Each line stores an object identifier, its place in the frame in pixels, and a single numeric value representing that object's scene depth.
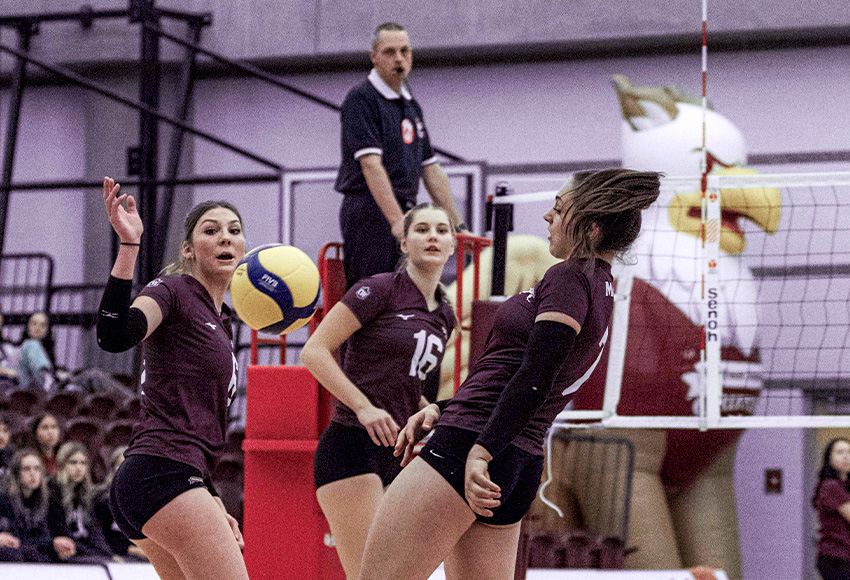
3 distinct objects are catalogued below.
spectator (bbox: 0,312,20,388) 18.42
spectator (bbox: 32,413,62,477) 14.44
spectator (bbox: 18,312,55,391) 18.19
